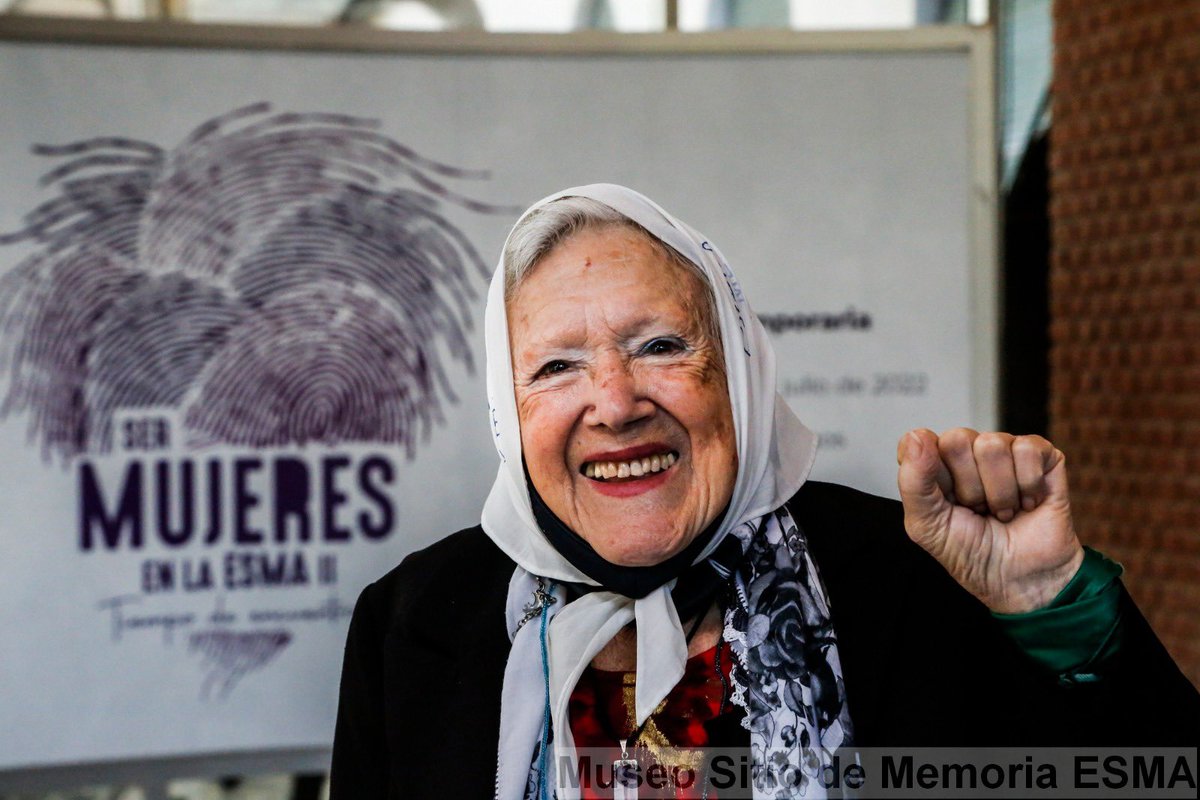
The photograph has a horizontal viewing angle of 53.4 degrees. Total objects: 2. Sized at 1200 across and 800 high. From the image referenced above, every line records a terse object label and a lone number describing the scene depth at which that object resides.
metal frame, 2.98
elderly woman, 1.75
